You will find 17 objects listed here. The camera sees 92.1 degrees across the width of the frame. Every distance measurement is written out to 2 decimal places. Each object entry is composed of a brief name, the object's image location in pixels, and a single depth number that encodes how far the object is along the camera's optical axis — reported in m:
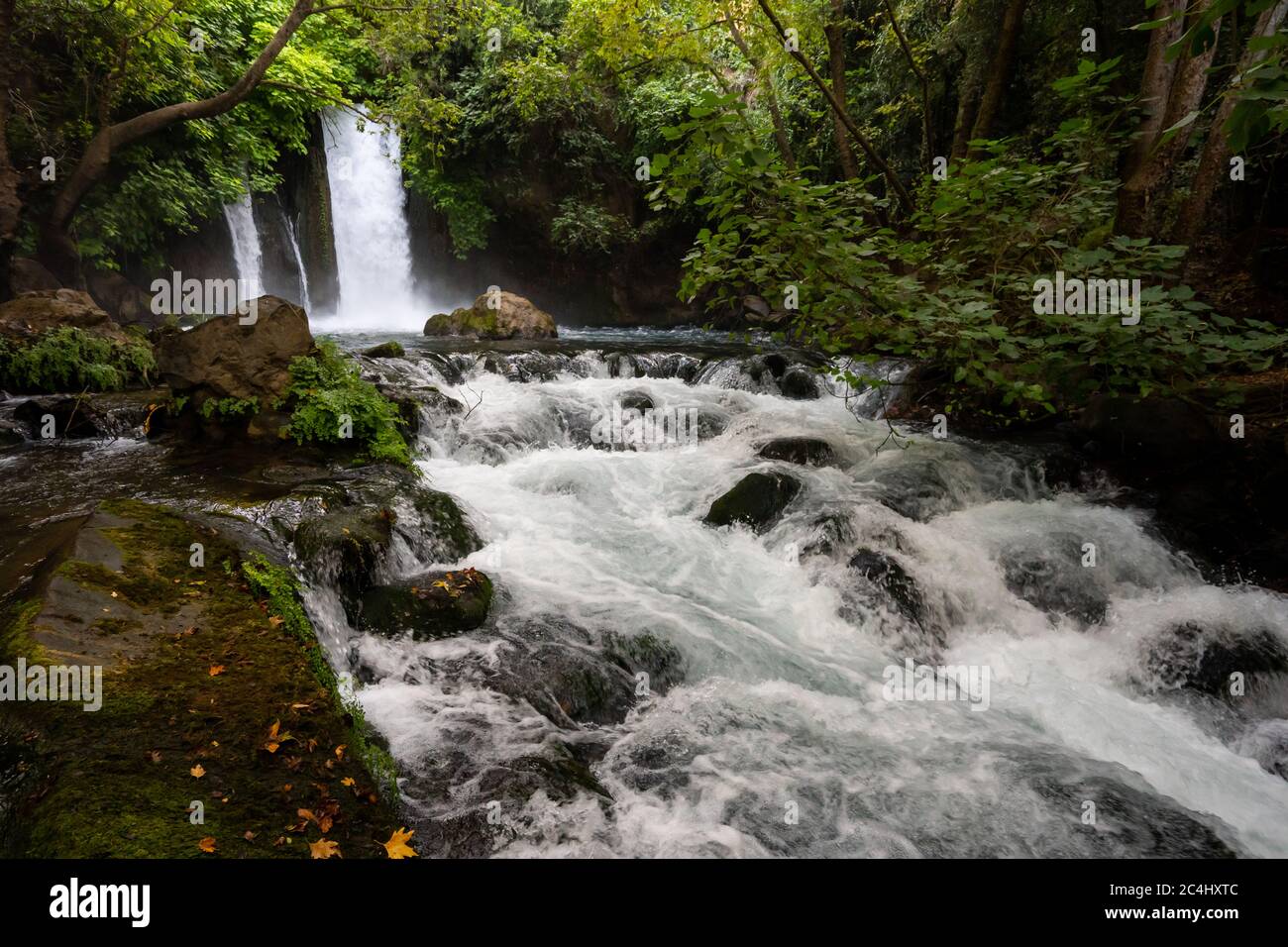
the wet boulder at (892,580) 5.41
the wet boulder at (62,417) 7.02
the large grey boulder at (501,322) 14.41
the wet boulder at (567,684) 4.03
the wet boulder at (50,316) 7.97
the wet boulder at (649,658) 4.48
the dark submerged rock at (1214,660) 4.53
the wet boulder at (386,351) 9.93
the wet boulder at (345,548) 4.57
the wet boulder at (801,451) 7.86
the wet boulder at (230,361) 6.43
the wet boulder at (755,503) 6.68
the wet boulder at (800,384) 10.77
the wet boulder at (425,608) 4.43
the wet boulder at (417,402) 7.78
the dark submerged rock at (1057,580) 5.50
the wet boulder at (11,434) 6.70
